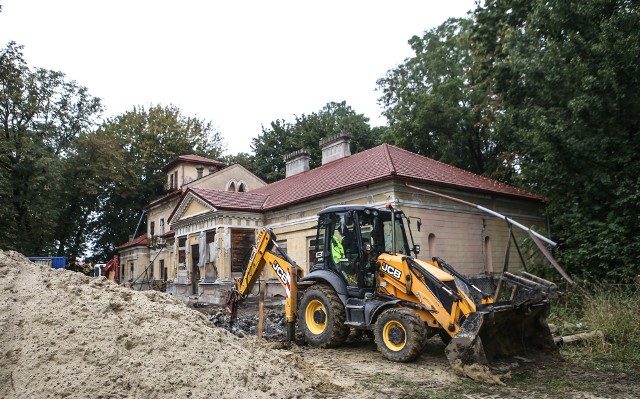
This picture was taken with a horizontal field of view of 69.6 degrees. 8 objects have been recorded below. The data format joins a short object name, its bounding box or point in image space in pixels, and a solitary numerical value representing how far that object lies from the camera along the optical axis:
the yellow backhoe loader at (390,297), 7.17
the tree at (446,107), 22.34
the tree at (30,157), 26.09
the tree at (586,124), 12.44
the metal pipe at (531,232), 8.30
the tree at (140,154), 38.62
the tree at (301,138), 35.16
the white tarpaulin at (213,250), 19.89
